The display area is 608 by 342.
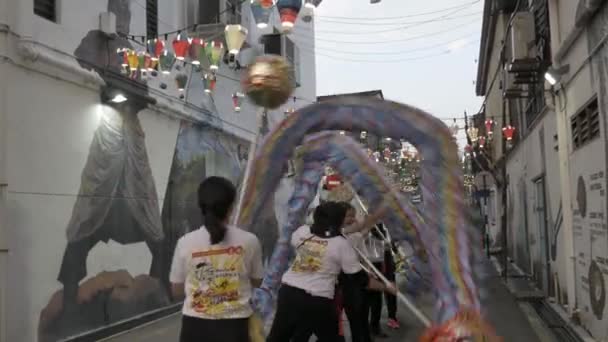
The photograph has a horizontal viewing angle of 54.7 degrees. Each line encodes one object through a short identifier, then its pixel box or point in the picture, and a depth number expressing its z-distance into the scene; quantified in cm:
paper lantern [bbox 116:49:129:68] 842
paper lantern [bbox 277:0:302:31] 748
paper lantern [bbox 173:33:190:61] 880
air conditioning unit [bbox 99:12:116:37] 835
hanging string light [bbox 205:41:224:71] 911
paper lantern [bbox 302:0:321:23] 809
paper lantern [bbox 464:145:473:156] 2400
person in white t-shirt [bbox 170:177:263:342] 340
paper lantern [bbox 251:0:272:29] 810
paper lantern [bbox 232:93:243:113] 1206
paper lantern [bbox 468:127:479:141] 2371
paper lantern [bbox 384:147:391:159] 1369
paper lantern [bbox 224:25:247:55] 871
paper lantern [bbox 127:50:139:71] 838
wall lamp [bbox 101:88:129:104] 837
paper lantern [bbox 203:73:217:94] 1027
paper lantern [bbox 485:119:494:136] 2377
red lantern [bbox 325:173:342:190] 967
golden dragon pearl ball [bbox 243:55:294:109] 459
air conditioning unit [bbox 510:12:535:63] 1063
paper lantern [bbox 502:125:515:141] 1692
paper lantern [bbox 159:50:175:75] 898
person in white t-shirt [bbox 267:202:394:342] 460
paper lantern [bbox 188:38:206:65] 909
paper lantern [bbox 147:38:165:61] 877
